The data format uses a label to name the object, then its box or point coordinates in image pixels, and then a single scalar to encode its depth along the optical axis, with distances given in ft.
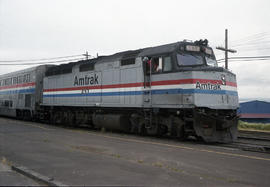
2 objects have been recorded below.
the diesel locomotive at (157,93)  41.04
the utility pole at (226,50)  87.65
